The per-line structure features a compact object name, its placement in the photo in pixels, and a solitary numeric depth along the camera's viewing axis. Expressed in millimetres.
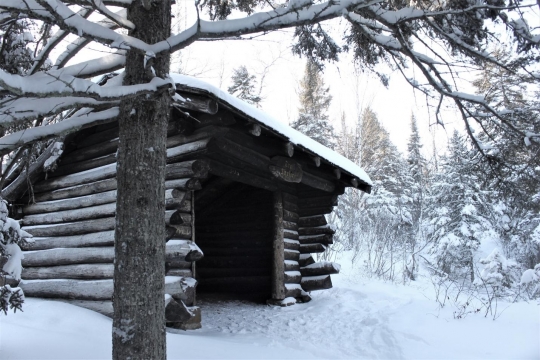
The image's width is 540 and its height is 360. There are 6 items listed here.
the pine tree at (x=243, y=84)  23828
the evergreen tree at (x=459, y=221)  22719
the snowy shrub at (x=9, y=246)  3727
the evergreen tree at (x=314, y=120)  25188
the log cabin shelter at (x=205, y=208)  5895
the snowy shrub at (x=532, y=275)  7612
